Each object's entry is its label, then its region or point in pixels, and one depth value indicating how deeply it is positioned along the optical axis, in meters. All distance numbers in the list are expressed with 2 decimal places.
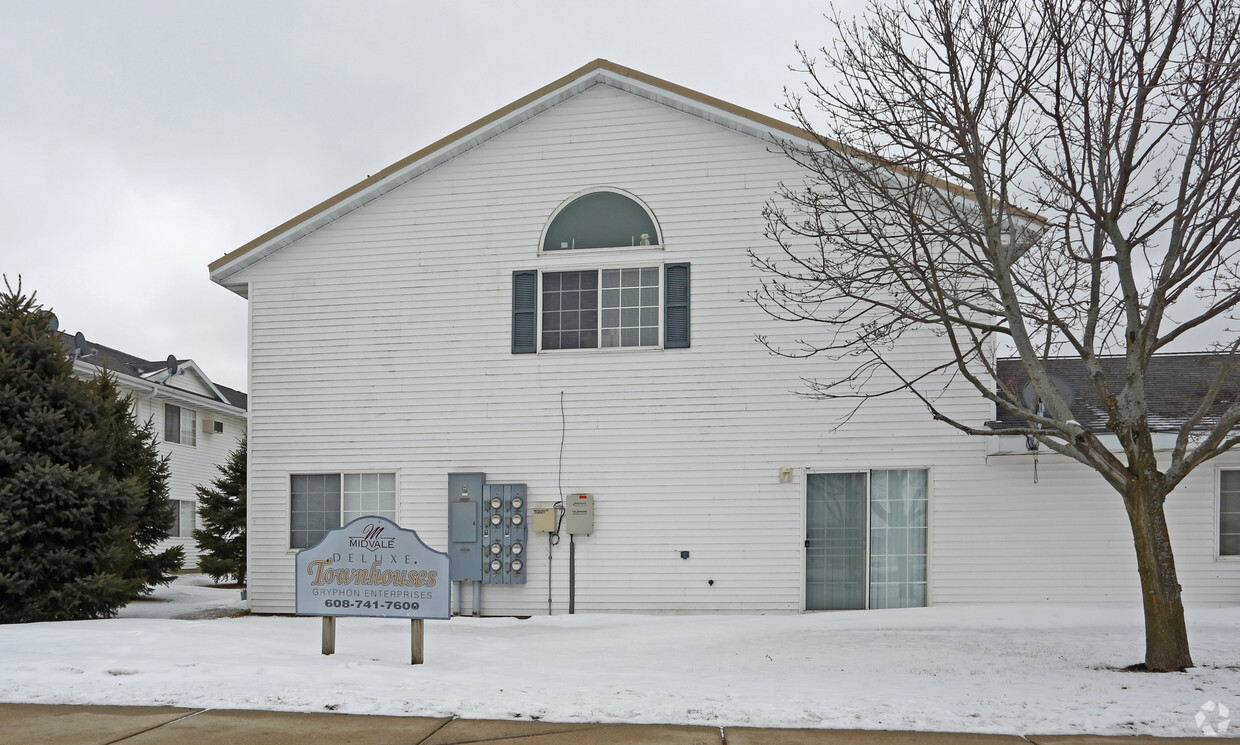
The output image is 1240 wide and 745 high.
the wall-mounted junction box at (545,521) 14.02
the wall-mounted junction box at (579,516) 13.93
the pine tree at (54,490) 12.65
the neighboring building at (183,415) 28.17
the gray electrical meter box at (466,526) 14.28
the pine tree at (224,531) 20.34
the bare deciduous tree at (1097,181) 8.91
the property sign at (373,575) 9.49
